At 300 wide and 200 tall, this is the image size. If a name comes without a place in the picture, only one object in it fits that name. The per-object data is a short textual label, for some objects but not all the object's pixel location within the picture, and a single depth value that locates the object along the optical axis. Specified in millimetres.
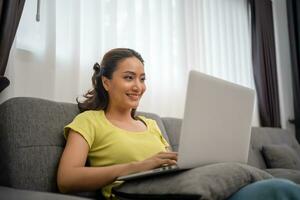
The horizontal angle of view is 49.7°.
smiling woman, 1067
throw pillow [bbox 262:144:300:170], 2426
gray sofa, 1120
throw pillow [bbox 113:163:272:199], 759
